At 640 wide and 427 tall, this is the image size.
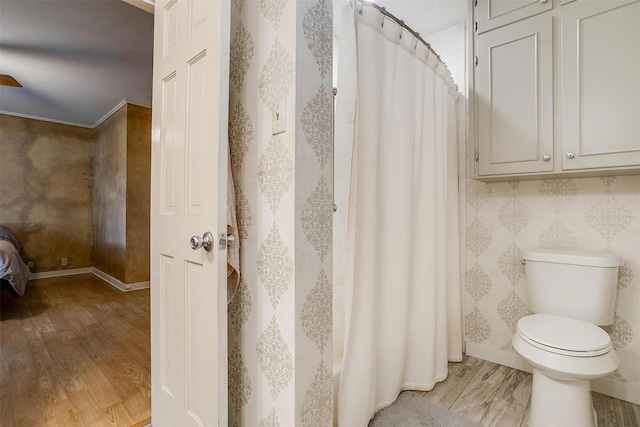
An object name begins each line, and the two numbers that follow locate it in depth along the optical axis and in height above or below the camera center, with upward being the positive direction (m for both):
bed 3.02 -0.56
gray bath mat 1.47 -1.00
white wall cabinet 1.46 +0.66
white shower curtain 1.39 -0.08
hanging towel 1.11 -0.12
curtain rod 1.38 +0.97
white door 1.00 +0.01
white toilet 1.27 -0.54
